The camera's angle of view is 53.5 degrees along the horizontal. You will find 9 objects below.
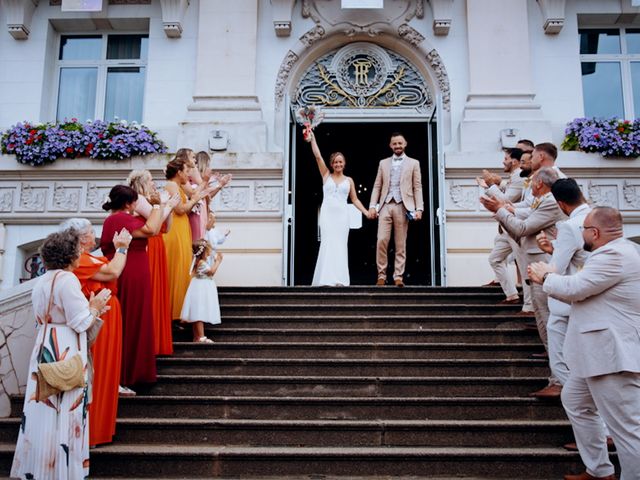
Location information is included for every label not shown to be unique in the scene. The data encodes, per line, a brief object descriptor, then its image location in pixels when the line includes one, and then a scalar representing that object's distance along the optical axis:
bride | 8.84
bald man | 3.84
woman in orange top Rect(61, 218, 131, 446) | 4.80
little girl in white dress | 6.44
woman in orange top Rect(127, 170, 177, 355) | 5.89
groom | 8.78
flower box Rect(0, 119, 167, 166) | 10.58
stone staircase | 4.59
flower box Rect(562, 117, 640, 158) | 10.29
